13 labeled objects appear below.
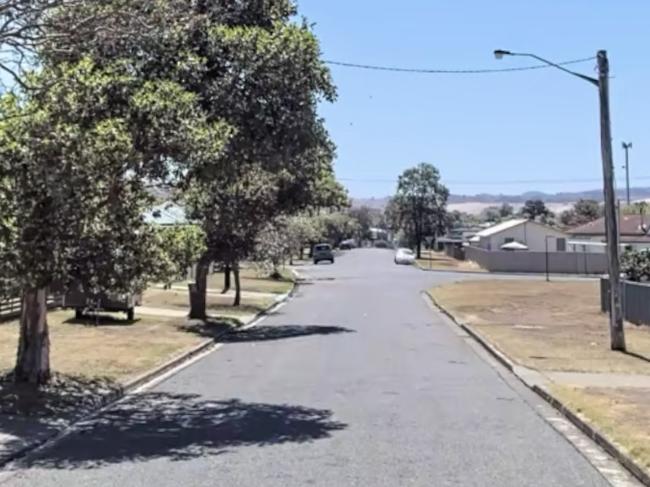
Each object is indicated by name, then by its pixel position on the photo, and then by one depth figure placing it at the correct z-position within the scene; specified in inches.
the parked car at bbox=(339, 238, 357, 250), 6847.4
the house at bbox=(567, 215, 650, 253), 2802.7
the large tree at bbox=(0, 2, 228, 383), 442.0
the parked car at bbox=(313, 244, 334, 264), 3897.6
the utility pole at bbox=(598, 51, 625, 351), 832.9
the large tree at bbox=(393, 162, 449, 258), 4936.0
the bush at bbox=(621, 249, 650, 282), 1317.7
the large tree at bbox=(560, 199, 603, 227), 6663.4
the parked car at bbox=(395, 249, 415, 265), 3754.9
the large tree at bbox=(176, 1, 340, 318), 608.7
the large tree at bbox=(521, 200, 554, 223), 7239.2
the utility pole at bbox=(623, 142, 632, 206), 4434.1
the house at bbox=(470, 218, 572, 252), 4106.8
